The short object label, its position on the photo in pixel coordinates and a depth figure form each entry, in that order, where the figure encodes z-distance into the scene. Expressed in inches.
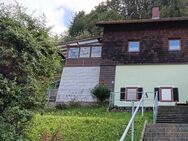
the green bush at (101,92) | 541.1
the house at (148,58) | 531.6
